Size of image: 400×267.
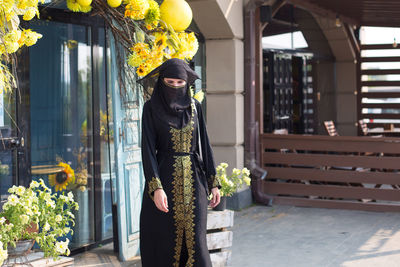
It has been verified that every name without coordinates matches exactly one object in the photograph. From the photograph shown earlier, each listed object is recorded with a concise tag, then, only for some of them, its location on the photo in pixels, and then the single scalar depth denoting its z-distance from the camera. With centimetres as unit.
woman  393
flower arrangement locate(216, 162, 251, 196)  539
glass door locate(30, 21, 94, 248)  585
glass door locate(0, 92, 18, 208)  528
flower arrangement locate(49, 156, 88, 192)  607
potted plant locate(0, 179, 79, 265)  362
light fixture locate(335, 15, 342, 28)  1197
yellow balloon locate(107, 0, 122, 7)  390
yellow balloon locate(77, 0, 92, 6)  388
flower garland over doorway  395
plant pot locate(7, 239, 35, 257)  369
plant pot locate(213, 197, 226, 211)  546
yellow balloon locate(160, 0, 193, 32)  409
